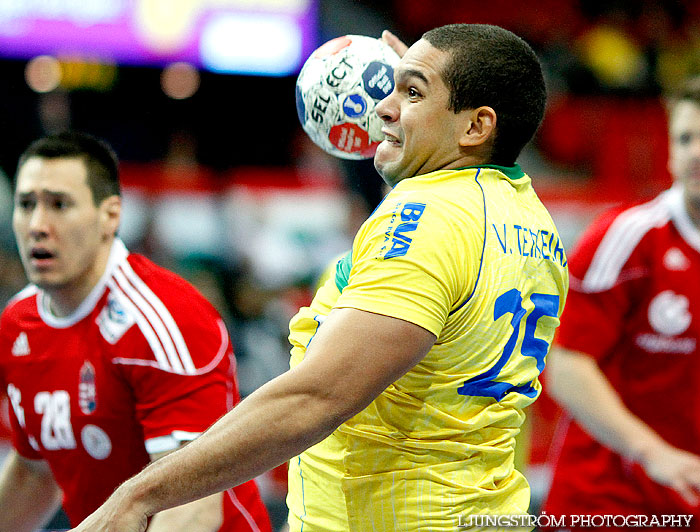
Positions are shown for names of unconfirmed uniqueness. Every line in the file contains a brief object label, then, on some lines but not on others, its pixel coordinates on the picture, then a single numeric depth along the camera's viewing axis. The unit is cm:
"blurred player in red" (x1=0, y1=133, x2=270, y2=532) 553
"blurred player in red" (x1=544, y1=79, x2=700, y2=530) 744
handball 536
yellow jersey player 360
